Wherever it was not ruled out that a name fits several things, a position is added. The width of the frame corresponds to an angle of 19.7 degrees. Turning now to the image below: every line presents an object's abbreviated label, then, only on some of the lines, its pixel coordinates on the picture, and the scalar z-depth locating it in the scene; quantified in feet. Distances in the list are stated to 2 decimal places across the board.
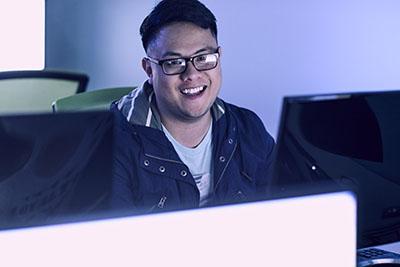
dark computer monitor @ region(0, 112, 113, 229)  5.75
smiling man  7.81
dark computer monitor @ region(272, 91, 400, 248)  6.48
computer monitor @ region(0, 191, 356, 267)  4.26
